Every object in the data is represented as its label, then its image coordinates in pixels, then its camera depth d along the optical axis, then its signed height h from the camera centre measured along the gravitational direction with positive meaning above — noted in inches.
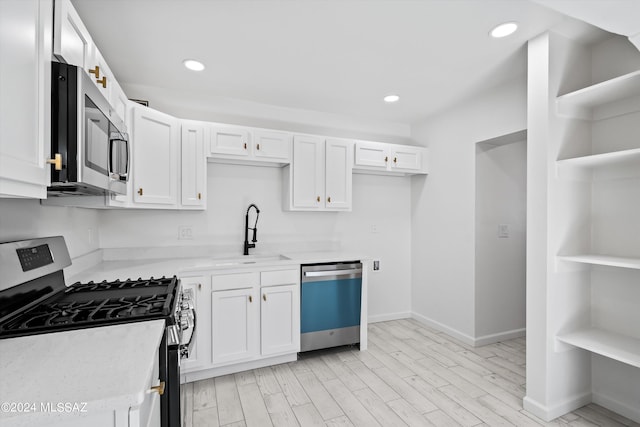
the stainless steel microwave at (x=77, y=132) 43.9 +12.3
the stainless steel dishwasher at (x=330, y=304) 113.7 -33.3
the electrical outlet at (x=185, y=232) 119.5 -6.8
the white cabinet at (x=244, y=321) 98.6 -35.2
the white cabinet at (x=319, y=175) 125.5 +16.3
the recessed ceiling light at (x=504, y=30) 77.9 +47.2
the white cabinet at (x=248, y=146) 113.7 +25.8
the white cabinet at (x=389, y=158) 137.2 +25.8
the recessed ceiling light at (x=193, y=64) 96.7 +47.0
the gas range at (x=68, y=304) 46.7 -15.8
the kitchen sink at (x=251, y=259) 118.0 -17.4
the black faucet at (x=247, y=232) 125.2 -6.9
